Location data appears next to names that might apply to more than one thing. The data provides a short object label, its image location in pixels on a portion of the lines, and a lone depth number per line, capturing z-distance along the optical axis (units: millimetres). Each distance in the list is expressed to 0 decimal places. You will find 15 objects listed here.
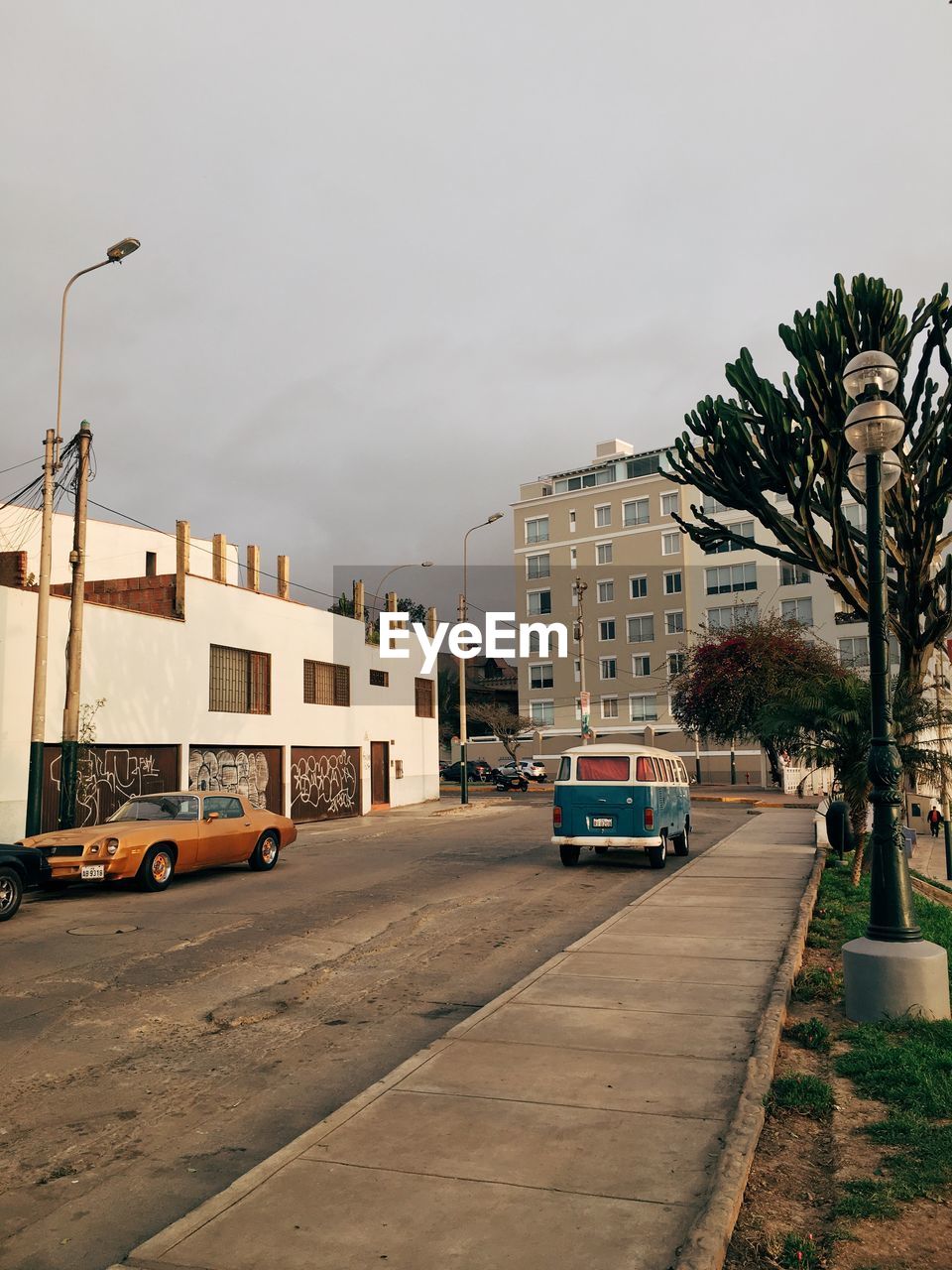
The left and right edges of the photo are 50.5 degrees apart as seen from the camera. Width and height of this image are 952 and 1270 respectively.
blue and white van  16875
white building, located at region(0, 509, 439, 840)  21484
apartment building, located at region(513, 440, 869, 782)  64312
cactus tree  15227
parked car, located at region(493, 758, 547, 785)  60453
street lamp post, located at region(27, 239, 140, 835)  17969
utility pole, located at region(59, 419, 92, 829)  18219
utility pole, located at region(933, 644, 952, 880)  15555
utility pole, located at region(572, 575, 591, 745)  40912
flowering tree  41844
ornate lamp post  7168
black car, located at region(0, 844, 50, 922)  12719
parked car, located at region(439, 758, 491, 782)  63688
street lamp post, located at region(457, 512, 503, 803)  36719
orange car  14242
